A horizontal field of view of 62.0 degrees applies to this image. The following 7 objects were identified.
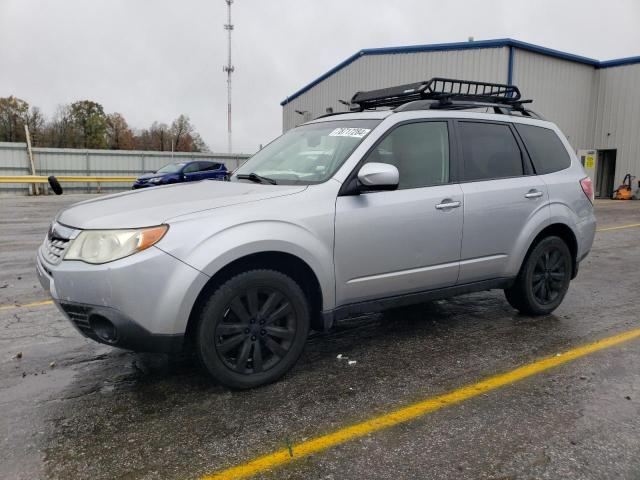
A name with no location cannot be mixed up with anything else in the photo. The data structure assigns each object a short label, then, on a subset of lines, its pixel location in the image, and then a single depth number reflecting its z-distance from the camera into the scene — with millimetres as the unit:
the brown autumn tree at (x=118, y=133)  68562
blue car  22641
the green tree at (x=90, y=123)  61969
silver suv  3012
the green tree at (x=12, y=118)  54625
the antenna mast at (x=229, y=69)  47875
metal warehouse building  20906
